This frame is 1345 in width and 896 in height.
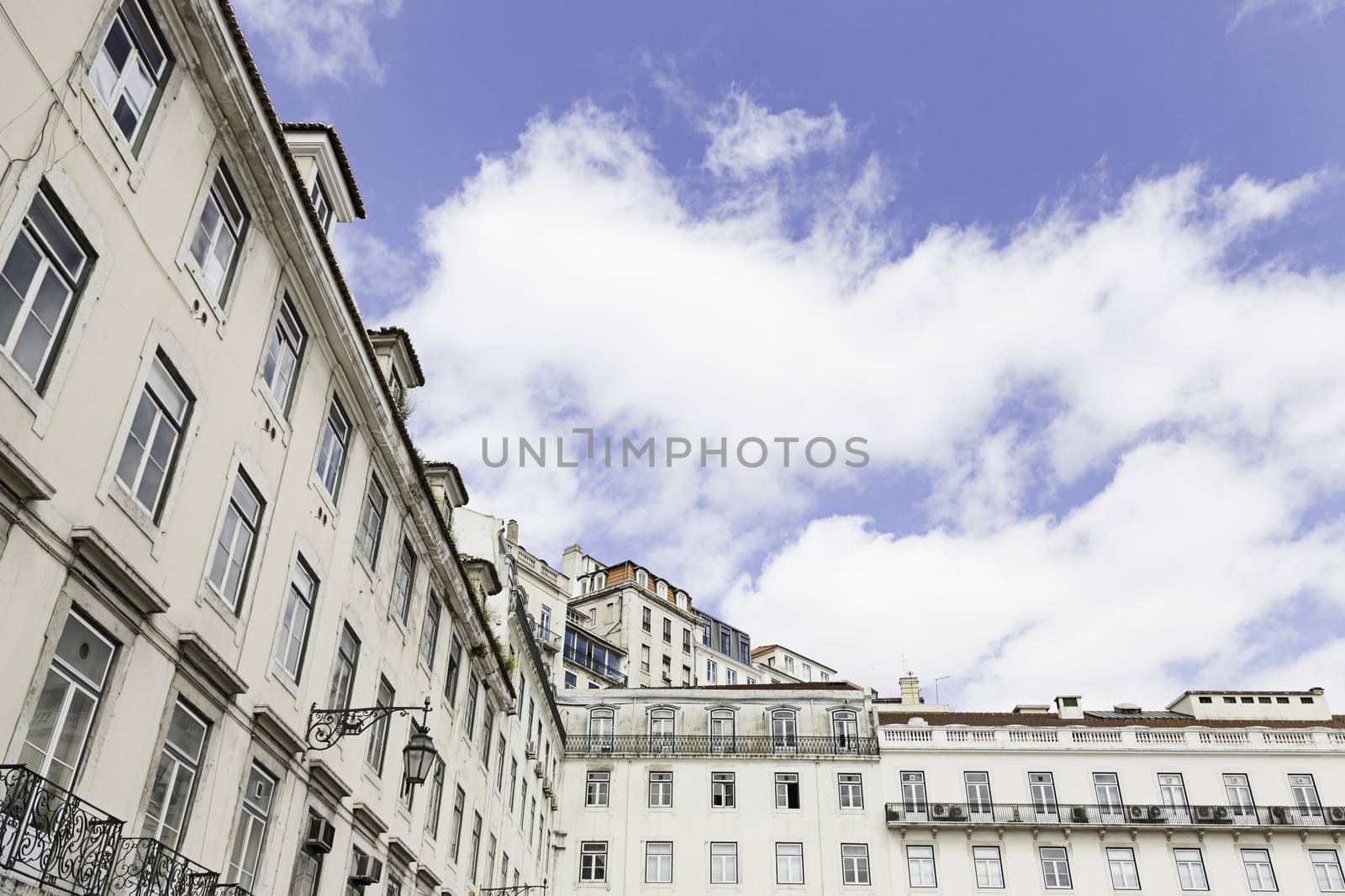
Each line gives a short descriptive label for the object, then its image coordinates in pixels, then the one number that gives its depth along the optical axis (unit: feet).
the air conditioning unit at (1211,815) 140.77
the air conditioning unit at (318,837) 48.60
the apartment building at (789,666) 305.32
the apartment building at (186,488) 29.68
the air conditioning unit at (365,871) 54.24
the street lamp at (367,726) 48.80
